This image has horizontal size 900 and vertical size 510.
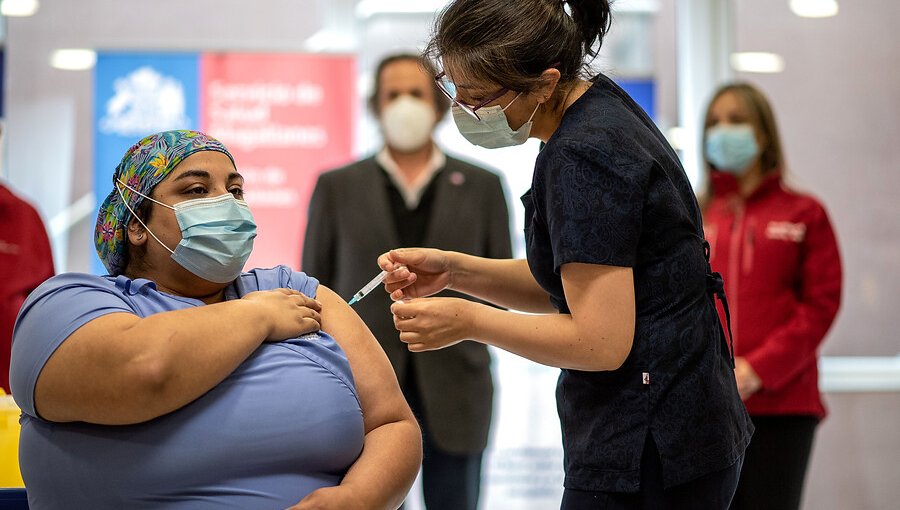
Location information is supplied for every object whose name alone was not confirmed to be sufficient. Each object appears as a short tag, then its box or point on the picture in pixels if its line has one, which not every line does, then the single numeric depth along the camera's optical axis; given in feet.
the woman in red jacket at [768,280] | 9.04
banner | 12.75
